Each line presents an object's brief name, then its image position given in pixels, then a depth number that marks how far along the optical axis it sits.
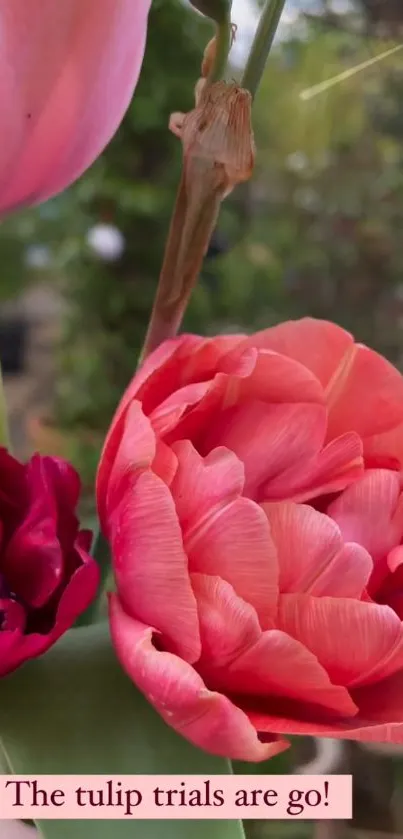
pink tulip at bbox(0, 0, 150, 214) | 0.21
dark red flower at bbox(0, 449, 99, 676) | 0.22
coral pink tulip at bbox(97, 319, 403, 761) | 0.21
